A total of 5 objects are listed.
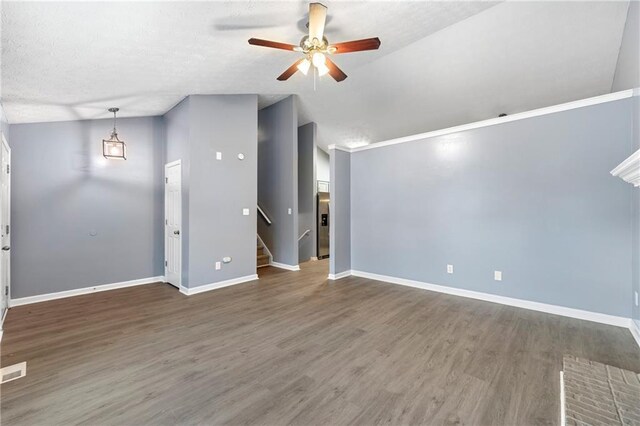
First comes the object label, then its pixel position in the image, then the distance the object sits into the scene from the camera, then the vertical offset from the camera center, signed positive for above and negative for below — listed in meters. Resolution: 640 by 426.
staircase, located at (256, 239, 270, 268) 6.33 -1.04
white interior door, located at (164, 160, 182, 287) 4.55 -0.21
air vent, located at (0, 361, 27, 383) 2.12 -1.28
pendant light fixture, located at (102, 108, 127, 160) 4.10 +0.96
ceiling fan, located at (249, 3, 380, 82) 2.56 +1.62
